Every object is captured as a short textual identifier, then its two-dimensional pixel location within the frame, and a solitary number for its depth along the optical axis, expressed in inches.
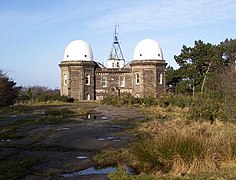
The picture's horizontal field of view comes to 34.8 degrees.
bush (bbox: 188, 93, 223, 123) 753.0
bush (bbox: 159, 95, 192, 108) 1305.4
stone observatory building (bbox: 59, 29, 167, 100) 2244.1
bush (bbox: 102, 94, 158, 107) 1576.0
